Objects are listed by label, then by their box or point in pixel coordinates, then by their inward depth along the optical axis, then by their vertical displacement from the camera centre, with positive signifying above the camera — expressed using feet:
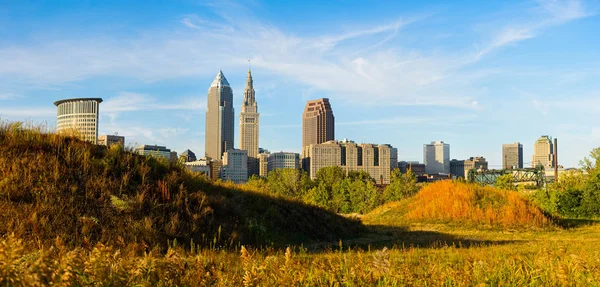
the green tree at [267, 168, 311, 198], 191.09 -7.90
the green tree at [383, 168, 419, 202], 180.14 -9.02
